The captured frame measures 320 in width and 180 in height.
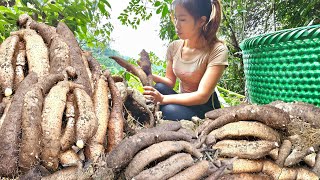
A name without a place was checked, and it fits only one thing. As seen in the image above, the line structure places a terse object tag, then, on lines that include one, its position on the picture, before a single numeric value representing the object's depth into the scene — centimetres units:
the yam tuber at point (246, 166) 102
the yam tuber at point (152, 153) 91
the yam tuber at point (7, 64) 108
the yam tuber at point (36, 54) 116
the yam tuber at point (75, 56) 115
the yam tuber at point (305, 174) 108
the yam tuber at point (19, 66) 112
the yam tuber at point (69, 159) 90
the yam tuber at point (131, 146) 91
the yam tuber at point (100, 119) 99
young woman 238
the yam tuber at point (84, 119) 94
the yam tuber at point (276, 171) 107
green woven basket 145
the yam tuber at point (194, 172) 90
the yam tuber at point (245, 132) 108
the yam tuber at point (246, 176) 101
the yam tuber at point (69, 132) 93
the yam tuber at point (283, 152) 109
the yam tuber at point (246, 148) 104
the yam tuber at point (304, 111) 123
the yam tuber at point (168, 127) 109
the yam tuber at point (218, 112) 127
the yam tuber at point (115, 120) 108
